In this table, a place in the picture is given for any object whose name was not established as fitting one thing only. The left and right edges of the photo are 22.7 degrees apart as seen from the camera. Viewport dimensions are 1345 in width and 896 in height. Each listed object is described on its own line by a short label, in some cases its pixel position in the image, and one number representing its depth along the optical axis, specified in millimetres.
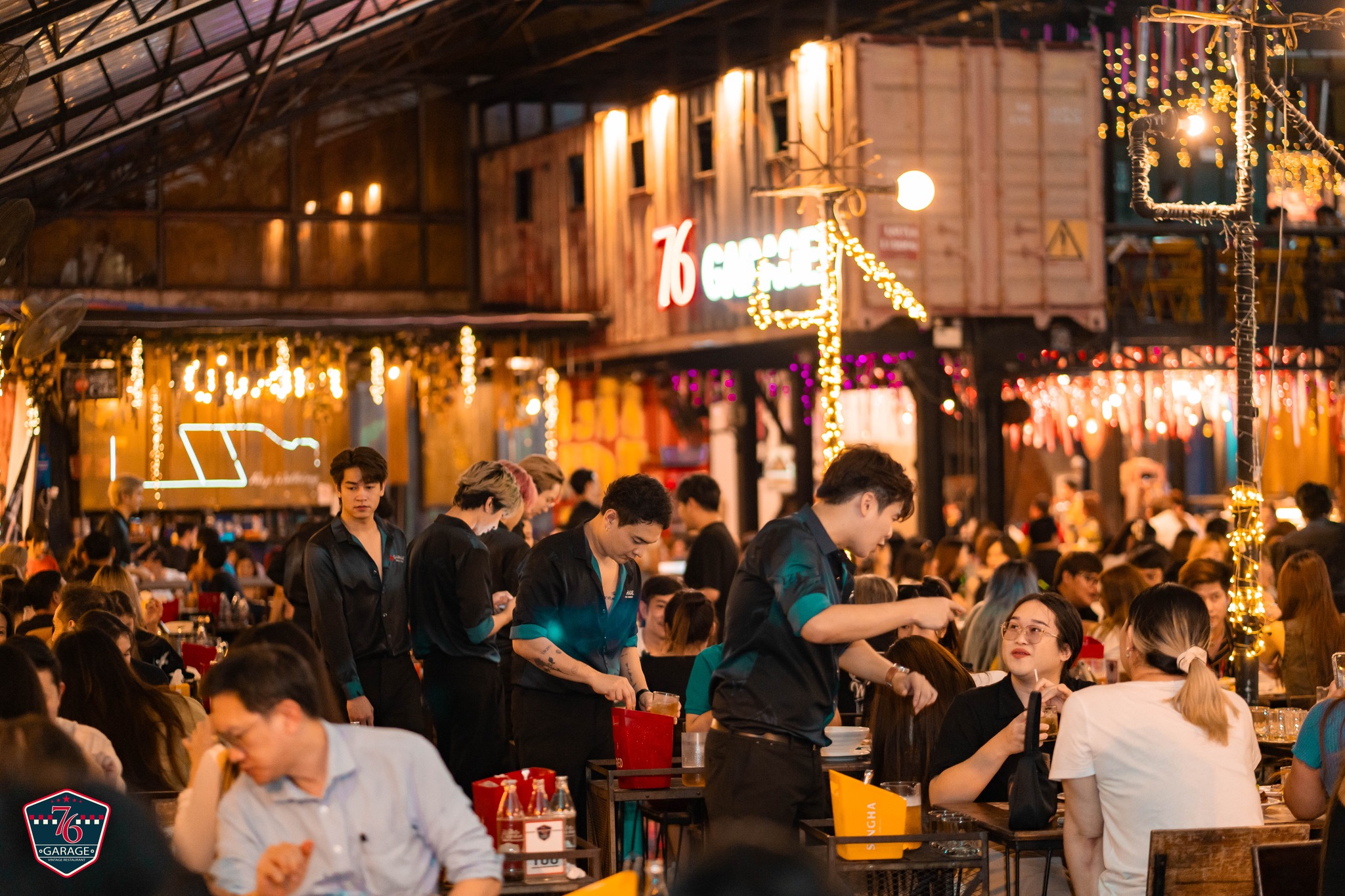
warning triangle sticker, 29374
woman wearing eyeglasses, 9890
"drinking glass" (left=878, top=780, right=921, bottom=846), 8613
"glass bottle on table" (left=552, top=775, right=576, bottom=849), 8681
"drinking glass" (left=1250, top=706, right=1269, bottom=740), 12870
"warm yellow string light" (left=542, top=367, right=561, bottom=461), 36642
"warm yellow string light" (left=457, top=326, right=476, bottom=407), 34027
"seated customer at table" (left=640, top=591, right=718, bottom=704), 14071
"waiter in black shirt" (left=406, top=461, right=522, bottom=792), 13288
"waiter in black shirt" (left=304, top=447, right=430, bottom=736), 12832
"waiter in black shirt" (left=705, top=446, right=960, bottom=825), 8879
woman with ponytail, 8491
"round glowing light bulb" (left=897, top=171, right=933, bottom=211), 16375
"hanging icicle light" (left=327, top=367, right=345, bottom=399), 34276
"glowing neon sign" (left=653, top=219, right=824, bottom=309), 29648
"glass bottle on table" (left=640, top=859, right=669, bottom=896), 6131
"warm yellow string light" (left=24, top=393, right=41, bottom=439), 32537
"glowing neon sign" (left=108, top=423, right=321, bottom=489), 38983
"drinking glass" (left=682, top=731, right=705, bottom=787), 10270
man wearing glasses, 6082
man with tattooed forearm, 11494
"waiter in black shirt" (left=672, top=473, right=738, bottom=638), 19289
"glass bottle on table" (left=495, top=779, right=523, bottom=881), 8453
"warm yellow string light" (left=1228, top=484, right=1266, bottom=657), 14451
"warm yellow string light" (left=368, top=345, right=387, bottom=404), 34574
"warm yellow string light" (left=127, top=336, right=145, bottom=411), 33266
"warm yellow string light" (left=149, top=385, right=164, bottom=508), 36207
